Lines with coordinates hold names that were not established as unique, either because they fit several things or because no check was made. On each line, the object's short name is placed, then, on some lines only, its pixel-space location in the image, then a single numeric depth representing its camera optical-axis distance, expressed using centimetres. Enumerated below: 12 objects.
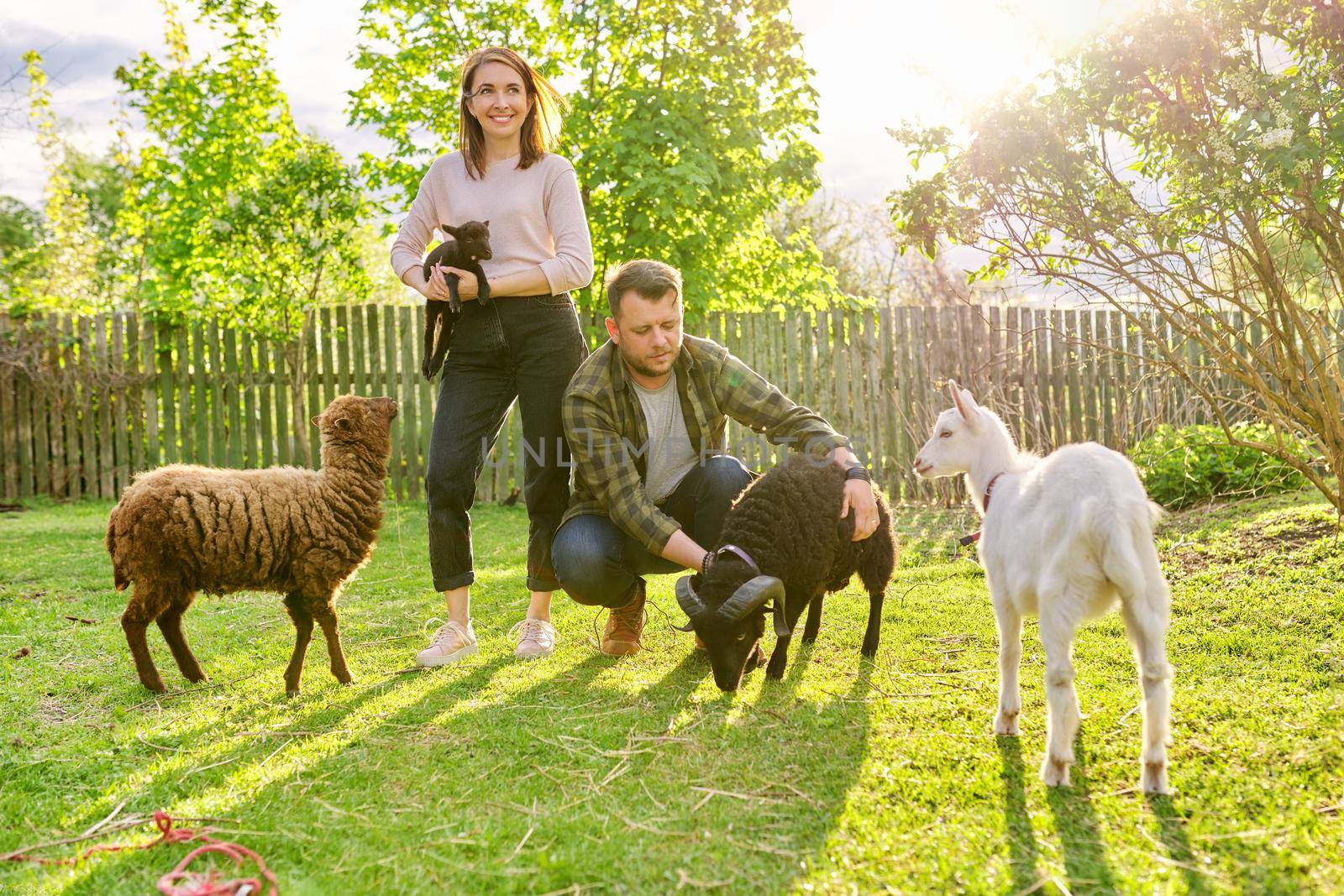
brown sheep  344
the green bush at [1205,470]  695
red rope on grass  207
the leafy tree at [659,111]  952
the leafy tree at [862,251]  1973
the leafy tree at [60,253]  1854
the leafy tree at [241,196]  1055
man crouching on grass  369
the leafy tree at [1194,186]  349
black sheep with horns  334
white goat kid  242
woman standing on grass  401
